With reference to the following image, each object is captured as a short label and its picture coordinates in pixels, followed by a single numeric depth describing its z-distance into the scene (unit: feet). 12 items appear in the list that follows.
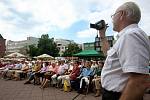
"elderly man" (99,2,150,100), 1.87
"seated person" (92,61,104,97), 12.25
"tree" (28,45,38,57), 87.65
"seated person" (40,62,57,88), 15.73
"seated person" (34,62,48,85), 17.03
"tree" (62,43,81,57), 87.58
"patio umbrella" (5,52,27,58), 32.62
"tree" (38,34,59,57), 82.11
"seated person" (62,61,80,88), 13.92
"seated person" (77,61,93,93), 12.92
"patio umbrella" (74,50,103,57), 20.69
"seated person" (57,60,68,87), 15.19
